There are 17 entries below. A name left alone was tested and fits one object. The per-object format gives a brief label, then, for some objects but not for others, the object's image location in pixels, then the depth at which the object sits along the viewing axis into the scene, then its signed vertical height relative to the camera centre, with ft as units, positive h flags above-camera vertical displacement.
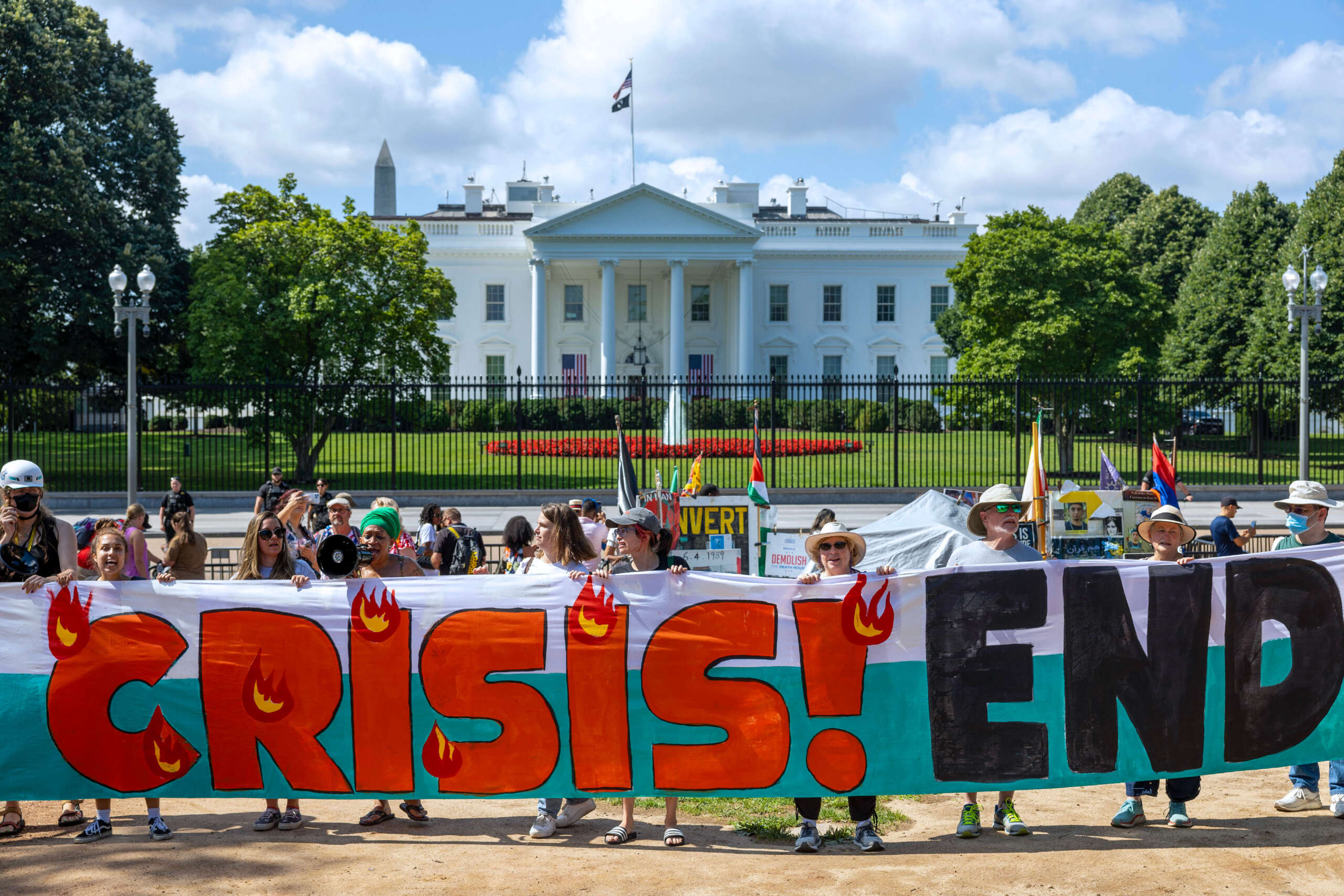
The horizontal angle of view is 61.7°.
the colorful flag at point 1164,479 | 36.94 -1.20
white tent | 37.19 -3.13
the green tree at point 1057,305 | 101.96 +12.74
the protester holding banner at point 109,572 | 19.17 -2.29
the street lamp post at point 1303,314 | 64.85 +7.91
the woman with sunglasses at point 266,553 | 21.15 -2.08
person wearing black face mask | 19.86 -1.64
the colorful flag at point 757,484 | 36.94 -1.35
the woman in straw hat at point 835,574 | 18.75 -2.28
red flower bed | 90.22 -0.38
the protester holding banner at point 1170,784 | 19.58 -5.99
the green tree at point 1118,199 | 193.57 +42.35
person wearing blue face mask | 20.21 -1.84
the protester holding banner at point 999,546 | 19.43 -1.83
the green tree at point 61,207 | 94.48 +20.64
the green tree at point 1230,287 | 131.44 +18.64
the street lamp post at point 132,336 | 63.16 +6.25
